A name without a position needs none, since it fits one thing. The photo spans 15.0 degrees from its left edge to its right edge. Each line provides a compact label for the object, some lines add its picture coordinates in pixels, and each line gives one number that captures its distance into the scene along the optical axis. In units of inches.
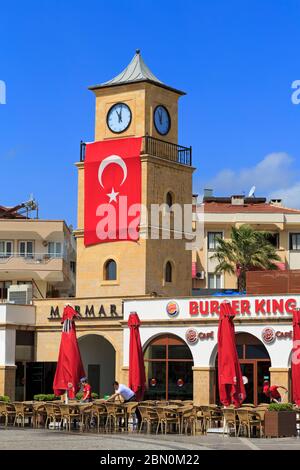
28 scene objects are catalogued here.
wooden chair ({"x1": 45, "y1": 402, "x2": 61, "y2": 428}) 1402.6
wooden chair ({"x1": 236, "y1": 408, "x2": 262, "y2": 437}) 1305.4
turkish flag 1962.4
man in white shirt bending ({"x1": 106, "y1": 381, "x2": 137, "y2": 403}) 1424.7
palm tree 2704.2
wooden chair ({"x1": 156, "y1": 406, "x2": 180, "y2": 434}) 1362.0
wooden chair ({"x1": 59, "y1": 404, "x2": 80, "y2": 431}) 1385.3
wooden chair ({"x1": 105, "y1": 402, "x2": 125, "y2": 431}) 1400.1
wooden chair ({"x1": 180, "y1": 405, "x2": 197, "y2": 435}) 1365.9
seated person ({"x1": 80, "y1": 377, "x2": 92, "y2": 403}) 1465.3
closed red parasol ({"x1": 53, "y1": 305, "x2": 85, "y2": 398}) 1514.5
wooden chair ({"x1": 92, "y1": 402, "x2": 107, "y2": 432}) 1407.5
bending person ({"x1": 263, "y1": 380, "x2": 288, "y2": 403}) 1450.5
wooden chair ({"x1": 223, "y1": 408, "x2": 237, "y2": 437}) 1331.2
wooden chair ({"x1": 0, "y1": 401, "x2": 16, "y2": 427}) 1464.1
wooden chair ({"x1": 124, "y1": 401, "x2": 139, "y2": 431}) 1407.5
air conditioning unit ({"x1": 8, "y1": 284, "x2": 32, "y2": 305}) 2001.7
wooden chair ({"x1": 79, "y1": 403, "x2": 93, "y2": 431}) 1395.2
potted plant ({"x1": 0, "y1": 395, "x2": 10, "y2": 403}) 1528.1
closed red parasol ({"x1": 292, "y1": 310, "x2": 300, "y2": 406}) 1414.9
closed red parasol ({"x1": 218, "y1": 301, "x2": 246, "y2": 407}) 1387.8
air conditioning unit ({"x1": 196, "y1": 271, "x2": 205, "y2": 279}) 3157.0
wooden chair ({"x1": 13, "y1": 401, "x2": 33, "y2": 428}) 1449.3
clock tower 1953.7
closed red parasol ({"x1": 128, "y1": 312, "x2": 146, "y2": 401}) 1521.3
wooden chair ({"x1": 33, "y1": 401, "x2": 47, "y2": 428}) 1437.0
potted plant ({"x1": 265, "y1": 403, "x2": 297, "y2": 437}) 1280.8
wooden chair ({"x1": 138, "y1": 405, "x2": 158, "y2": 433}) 1380.4
